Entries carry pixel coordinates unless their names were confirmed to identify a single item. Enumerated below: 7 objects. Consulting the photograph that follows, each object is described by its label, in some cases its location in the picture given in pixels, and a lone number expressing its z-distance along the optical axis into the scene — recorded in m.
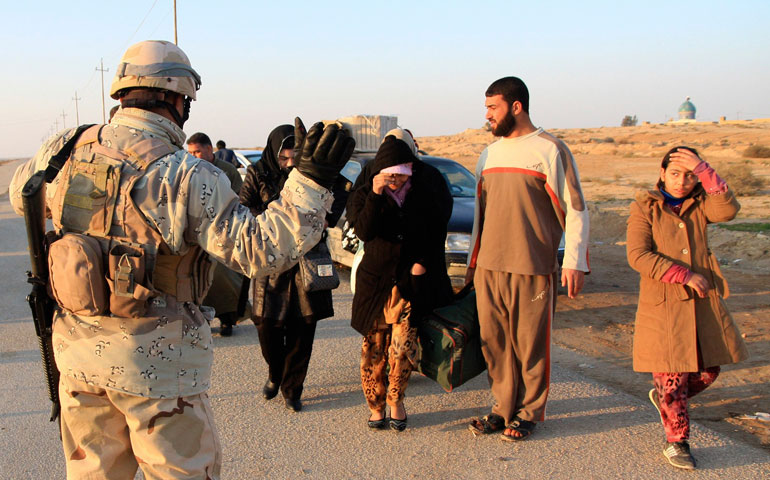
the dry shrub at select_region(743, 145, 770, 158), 30.41
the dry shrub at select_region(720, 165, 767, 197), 18.50
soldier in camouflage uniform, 2.12
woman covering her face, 4.02
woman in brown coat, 3.66
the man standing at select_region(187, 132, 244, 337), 5.18
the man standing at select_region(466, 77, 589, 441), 3.86
